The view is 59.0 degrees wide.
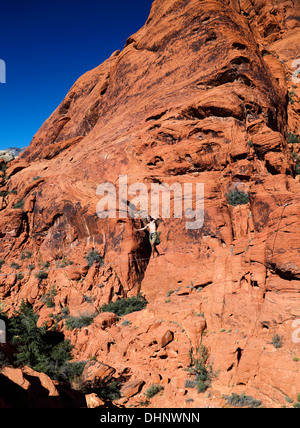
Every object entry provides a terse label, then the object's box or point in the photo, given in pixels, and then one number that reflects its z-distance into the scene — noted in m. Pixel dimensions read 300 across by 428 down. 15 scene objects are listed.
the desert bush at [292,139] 23.00
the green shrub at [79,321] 14.26
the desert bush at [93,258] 16.67
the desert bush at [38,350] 11.70
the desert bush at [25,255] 19.06
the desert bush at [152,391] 10.27
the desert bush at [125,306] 14.70
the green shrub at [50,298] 16.09
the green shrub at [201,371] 10.15
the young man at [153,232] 16.84
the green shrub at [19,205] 22.84
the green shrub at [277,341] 9.84
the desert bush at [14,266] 18.44
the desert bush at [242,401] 8.74
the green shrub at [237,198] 15.23
